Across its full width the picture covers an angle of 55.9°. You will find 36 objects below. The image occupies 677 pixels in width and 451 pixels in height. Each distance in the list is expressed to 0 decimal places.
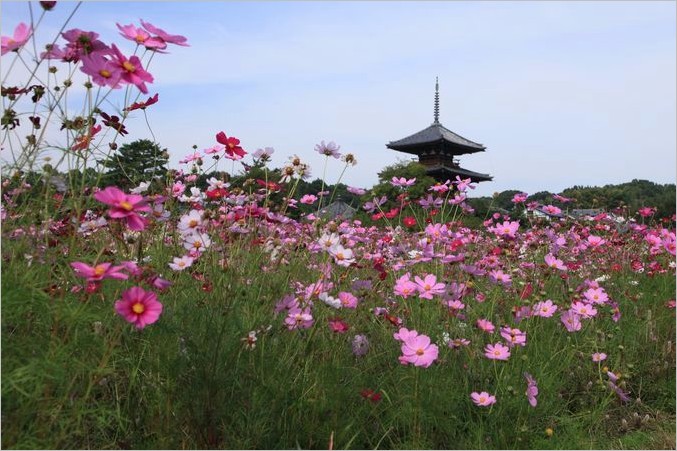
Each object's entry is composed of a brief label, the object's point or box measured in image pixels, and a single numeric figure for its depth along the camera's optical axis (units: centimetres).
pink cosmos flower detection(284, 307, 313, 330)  203
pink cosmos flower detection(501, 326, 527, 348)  225
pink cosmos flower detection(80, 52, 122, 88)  162
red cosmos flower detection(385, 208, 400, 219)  313
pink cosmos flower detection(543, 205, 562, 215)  349
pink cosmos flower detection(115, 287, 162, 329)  150
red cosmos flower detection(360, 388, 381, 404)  196
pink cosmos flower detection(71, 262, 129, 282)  148
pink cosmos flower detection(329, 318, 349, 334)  213
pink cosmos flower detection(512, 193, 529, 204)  355
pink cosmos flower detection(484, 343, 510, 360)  221
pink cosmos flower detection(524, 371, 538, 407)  220
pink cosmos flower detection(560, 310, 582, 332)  272
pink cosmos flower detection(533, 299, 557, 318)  262
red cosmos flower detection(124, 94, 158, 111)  219
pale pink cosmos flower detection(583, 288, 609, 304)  278
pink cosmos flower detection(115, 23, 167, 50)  170
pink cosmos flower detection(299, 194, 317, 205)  263
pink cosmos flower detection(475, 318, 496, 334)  232
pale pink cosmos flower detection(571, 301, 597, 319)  271
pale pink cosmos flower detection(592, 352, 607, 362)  261
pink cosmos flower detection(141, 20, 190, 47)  172
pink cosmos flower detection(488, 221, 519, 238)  278
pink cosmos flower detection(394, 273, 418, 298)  226
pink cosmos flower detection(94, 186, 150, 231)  150
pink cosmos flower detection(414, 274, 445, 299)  221
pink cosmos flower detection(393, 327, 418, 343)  200
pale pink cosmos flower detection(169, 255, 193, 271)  197
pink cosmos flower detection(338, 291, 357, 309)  224
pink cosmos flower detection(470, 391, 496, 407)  209
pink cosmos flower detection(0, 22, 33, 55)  171
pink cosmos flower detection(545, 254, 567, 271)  285
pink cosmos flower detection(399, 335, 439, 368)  192
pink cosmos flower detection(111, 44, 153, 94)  161
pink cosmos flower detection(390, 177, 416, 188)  307
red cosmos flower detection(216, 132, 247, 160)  227
